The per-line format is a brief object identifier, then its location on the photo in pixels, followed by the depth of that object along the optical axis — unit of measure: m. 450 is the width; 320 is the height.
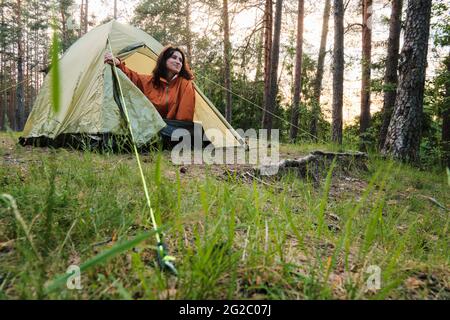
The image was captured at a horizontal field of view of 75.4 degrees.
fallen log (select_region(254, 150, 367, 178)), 2.93
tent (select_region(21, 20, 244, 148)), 3.77
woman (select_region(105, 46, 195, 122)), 4.51
